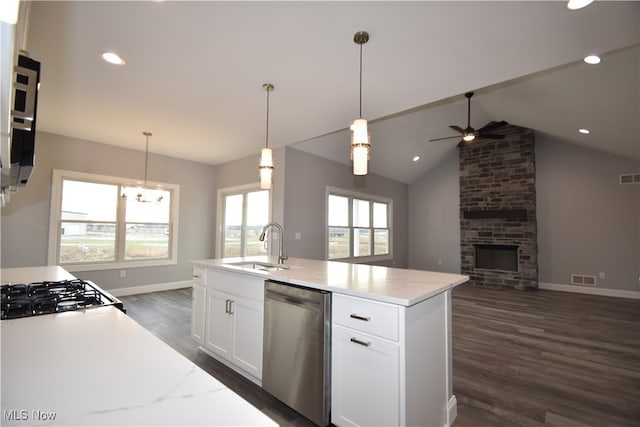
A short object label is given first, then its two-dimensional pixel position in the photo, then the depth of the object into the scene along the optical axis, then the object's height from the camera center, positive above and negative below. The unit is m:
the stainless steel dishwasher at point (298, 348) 1.72 -0.76
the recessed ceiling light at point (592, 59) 2.53 +1.58
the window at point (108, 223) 4.51 +0.07
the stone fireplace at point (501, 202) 5.95 +0.67
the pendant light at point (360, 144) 2.10 +0.63
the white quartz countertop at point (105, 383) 0.56 -0.36
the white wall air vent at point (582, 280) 5.51 -0.89
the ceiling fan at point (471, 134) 4.62 +1.64
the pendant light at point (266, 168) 2.79 +0.60
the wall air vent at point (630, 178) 5.15 +1.02
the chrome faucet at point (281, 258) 2.82 -0.29
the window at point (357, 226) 5.69 +0.10
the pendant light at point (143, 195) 4.44 +0.51
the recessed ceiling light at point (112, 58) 2.43 +1.46
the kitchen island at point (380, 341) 1.45 -0.63
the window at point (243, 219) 5.32 +0.19
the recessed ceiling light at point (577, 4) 1.82 +1.47
